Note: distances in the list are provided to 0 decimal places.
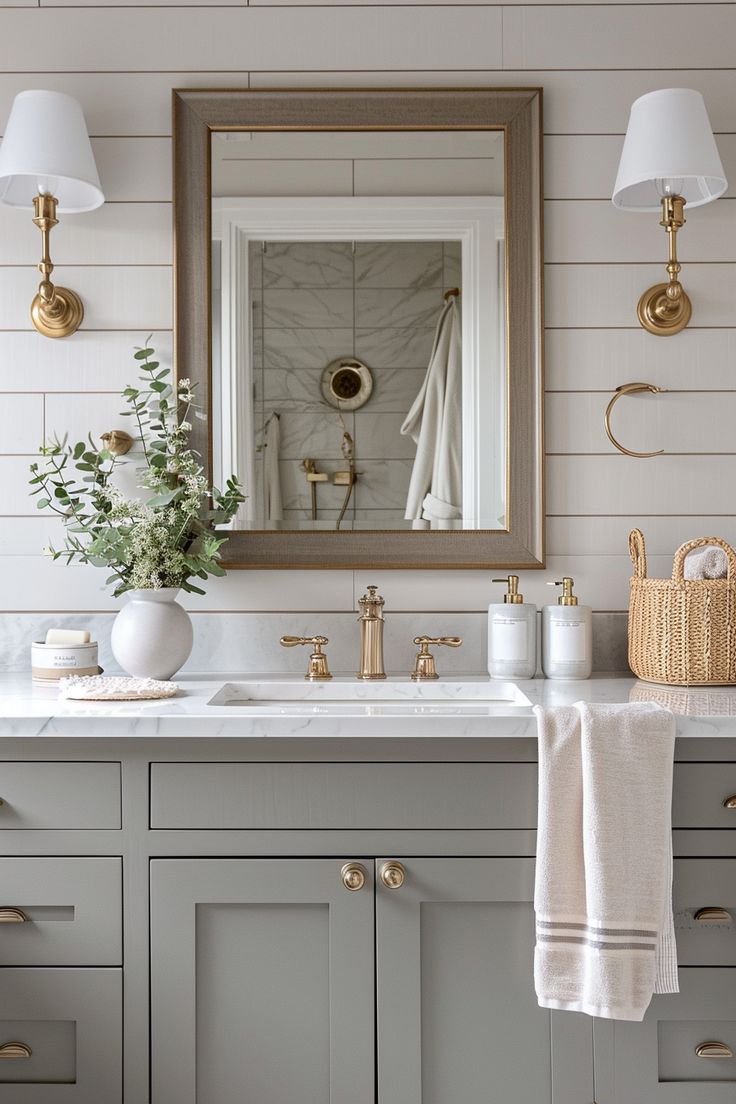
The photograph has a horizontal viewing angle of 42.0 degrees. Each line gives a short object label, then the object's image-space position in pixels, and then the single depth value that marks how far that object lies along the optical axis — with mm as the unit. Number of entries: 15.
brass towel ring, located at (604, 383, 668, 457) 1932
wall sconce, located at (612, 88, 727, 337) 1755
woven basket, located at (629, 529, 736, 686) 1678
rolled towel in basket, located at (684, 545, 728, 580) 1709
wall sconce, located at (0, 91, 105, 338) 1784
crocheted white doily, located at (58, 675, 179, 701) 1544
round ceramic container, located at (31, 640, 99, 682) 1727
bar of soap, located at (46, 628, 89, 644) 1757
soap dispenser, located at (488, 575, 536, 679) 1818
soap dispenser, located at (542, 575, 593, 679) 1812
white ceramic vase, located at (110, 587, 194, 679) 1717
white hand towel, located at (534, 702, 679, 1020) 1327
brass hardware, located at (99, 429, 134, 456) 1928
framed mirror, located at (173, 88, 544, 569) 1923
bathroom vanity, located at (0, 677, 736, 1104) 1405
